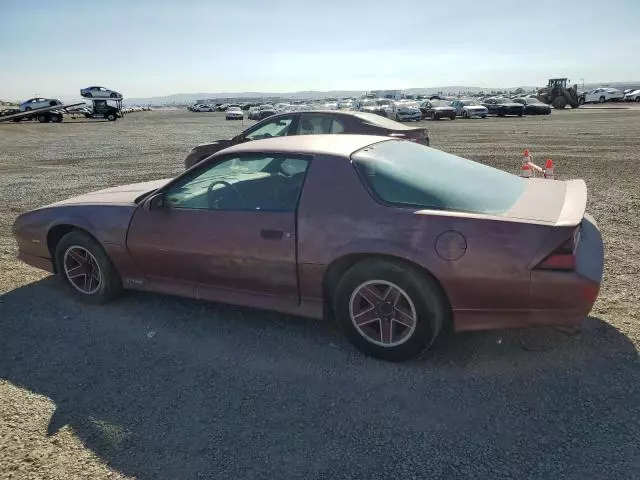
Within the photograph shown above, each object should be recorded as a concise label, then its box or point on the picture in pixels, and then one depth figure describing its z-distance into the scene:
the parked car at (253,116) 45.33
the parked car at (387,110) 34.62
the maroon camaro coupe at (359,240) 2.91
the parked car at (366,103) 52.00
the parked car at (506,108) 38.06
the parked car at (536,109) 38.16
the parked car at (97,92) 53.87
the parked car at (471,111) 38.25
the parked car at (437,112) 37.06
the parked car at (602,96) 55.97
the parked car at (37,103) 41.81
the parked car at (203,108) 79.12
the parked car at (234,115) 46.47
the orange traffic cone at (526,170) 6.07
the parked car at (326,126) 9.00
